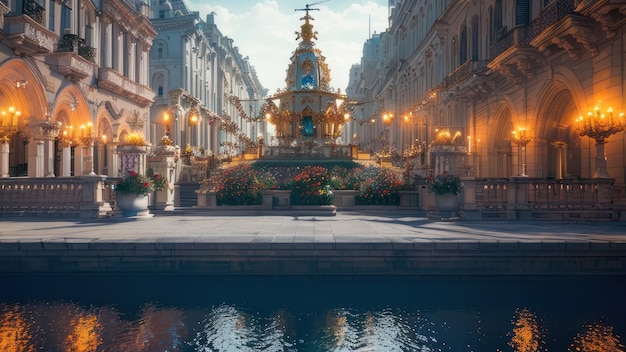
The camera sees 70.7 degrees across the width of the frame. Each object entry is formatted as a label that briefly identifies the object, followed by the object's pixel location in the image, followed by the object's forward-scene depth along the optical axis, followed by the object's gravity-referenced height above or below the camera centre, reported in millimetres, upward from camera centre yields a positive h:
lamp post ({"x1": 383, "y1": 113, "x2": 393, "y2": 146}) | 60775 +6902
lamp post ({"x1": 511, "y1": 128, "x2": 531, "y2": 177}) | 21144 +1825
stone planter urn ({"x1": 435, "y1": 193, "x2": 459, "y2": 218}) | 16250 -904
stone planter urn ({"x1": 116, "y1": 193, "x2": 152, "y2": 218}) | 16516 -907
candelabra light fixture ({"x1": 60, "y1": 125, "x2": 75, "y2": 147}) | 27400 +2756
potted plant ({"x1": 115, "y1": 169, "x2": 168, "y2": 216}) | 16562 -495
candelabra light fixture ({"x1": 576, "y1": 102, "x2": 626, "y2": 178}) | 14404 +1698
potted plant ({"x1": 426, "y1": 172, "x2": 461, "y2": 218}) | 16234 -499
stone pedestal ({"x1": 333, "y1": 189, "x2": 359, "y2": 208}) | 21438 -895
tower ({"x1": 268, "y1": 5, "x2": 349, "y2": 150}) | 41719 +7125
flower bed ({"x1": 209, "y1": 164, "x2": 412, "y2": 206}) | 20031 -314
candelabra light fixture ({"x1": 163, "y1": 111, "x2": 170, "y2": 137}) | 20766 +2813
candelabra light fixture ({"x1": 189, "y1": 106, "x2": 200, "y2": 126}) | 31480 +4486
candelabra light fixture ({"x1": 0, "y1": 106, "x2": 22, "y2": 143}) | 16688 +2178
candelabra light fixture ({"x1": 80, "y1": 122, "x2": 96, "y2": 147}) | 20594 +2000
